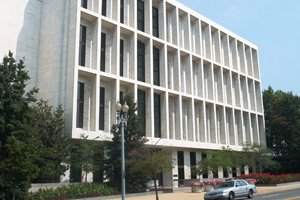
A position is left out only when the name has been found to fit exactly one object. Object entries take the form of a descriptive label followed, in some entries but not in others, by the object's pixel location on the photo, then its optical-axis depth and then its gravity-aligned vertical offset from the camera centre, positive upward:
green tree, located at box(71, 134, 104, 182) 26.06 +0.37
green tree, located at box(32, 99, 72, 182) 23.98 +1.48
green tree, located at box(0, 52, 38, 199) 18.27 +1.77
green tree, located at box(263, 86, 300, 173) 54.53 +4.82
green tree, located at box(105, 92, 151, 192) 27.39 +0.88
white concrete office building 31.28 +11.14
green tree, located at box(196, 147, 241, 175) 37.66 -0.56
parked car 20.62 -2.25
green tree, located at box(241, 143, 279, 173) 44.47 +0.38
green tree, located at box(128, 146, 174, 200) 20.73 -0.30
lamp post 18.17 +2.35
